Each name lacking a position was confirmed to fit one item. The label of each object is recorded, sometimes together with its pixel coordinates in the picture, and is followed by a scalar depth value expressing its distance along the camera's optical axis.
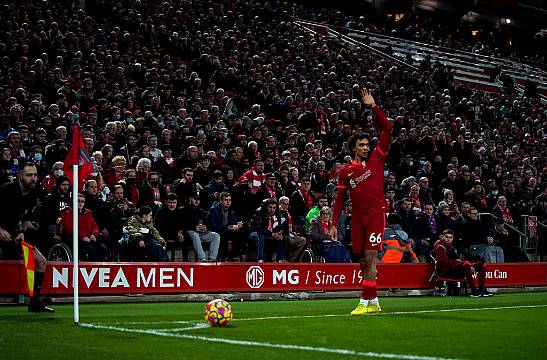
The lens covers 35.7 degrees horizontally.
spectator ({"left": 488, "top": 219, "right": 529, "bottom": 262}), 22.64
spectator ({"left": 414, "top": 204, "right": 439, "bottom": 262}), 21.02
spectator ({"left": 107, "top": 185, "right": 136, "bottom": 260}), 16.28
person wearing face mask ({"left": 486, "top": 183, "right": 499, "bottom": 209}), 24.94
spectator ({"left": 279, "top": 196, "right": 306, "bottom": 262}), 18.59
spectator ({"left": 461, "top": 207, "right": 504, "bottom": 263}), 21.83
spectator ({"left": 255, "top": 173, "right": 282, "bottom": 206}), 19.03
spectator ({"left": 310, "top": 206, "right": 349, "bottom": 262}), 18.95
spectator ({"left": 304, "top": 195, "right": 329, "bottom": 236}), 19.08
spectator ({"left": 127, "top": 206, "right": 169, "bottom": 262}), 16.11
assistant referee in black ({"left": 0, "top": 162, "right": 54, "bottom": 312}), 11.60
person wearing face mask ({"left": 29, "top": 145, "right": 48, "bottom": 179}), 16.62
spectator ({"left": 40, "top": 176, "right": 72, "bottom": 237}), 15.23
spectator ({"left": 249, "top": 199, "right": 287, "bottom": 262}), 18.12
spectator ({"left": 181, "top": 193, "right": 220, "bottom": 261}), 17.27
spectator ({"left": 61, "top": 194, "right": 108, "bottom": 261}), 15.03
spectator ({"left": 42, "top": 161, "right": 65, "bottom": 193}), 16.16
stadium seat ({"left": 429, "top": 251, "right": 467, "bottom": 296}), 18.75
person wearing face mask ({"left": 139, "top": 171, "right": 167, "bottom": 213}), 17.38
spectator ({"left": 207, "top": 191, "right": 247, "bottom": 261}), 17.73
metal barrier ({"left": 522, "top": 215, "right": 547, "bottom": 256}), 24.95
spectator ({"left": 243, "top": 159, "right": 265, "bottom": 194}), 19.19
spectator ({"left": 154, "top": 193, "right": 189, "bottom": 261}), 17.06
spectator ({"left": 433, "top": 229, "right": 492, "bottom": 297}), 18.39
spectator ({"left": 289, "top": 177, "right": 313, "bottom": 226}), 19.81
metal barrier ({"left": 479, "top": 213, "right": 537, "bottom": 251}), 23.40
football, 9.58
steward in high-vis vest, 19.69
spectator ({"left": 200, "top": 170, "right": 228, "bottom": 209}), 18.34
